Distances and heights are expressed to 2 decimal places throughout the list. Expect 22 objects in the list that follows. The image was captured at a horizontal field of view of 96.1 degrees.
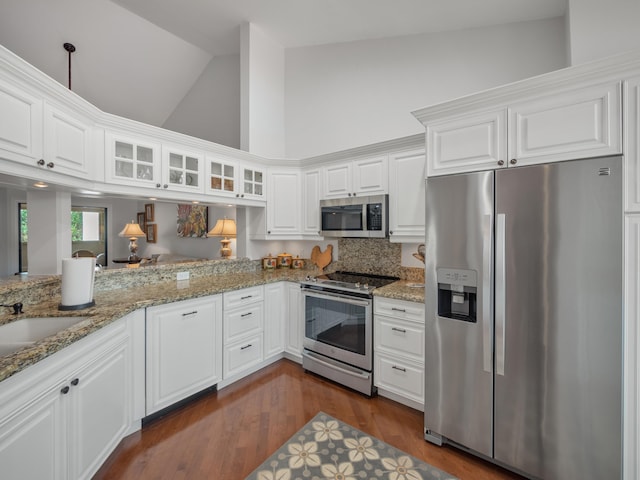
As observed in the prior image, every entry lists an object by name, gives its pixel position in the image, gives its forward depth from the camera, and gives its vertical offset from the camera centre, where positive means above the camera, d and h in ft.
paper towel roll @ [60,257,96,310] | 5.85 -0.92
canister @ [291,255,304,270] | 12.05 -1.05
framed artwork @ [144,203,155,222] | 20.48 +1.82
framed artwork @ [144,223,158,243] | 20.43 +0.40
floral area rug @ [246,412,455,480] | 5.48 -4.51
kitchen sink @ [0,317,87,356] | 5.33 -1.70
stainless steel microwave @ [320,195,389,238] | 8.83 +0.71
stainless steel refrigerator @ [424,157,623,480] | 4.60 -1.40
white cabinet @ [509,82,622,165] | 4.54 +1.92
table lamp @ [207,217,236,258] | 11.84 +0.36
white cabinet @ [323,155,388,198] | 9.01 +2.02
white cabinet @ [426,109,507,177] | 5.50 +1.94
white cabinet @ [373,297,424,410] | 7.22 -2.93
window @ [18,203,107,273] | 20.81 +0.54
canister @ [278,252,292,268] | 12.03 -0.92
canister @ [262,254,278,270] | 11.77 -1.03
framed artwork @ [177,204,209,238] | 16.79 +1.00
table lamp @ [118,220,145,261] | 16.39 +0.37
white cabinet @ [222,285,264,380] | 8.41 -2.83
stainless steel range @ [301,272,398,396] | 8.09 -2.72
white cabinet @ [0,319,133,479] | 3.52 -2.60
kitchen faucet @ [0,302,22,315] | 5.44 -1.34
